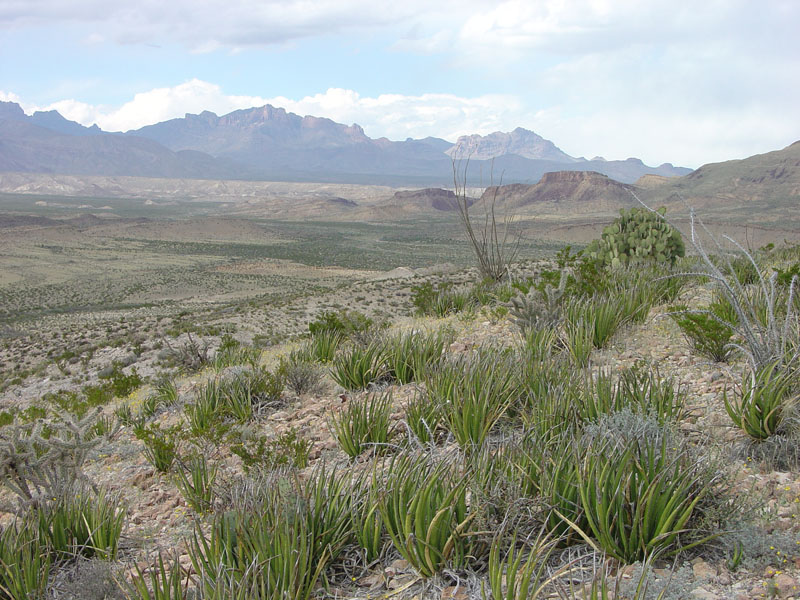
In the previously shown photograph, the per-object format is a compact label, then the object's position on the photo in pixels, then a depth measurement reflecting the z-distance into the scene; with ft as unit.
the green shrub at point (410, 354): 22.44
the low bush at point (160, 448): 18.23
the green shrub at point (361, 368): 22.71
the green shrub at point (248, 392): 21.62
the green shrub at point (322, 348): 28.91
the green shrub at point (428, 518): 10.51
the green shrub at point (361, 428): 16.34
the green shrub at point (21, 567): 11.25
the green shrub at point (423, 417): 15.94
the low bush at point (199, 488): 14.69
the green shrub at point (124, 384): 36.04
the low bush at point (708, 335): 19.16
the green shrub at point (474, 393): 15.03
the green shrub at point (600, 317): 22.71
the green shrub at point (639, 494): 10.08
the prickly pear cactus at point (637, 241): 47.83
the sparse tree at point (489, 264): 46.37
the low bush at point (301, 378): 23.82
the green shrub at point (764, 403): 13.58
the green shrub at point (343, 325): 34.12
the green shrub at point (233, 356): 33.39
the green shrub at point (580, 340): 20.26
